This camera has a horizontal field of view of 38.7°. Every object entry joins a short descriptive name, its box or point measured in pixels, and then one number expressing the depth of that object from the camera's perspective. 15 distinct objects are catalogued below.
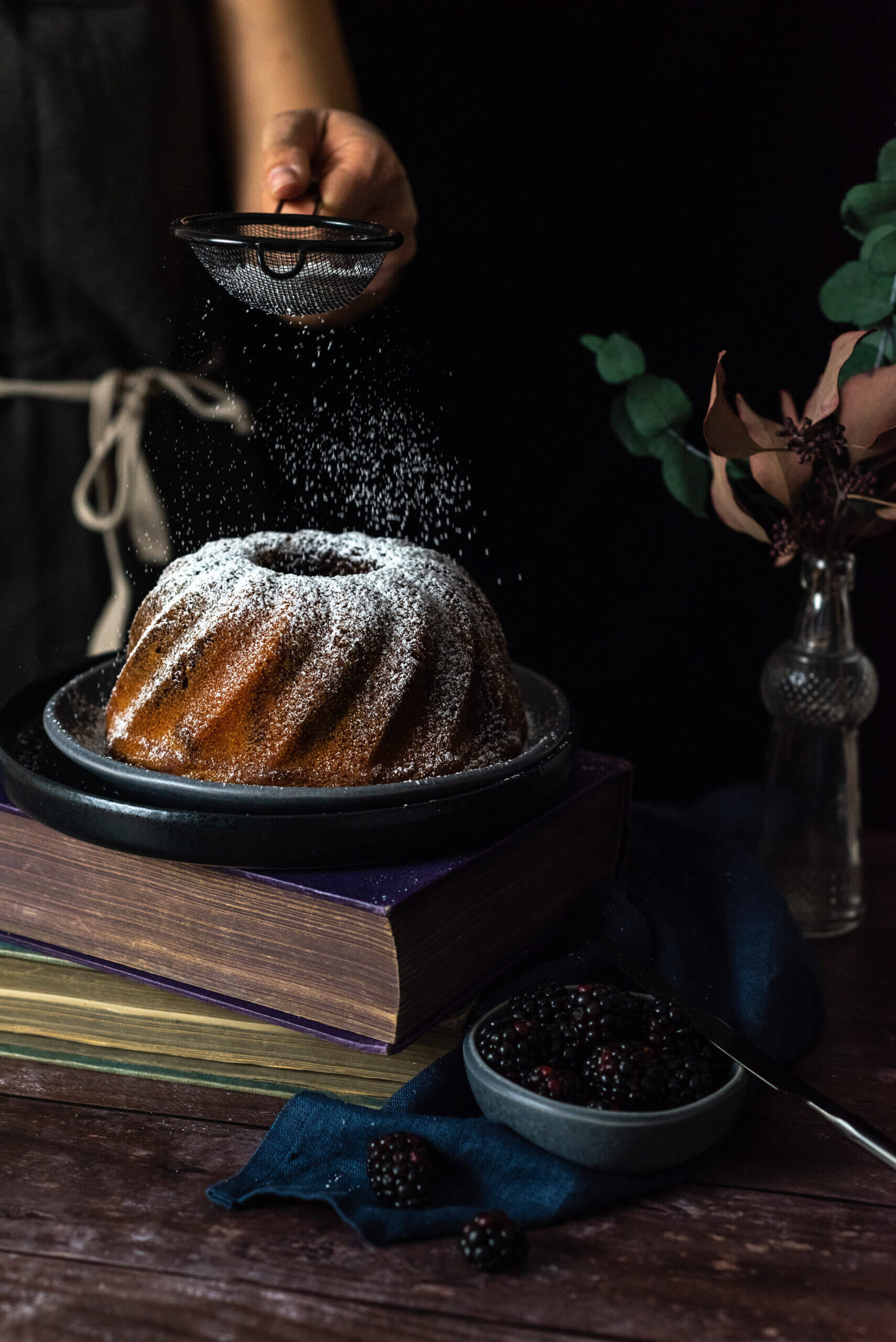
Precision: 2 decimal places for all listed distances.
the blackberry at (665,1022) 0.91
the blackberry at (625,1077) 0.85
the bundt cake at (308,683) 1.02
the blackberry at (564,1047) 0.89
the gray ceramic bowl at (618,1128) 0.84
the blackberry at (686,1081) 0.86
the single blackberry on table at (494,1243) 0.77
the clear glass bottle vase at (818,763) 1.32
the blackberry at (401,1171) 0.82
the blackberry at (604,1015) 0.90
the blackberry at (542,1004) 0.93
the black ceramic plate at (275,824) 0.93
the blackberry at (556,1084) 0.86
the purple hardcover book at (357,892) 0.91
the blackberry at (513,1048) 0.89
